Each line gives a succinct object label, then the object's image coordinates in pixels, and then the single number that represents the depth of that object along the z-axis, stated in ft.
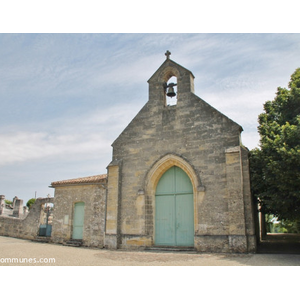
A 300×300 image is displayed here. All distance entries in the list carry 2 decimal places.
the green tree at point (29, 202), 140.24
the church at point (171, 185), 33.63
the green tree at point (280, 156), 26.73
